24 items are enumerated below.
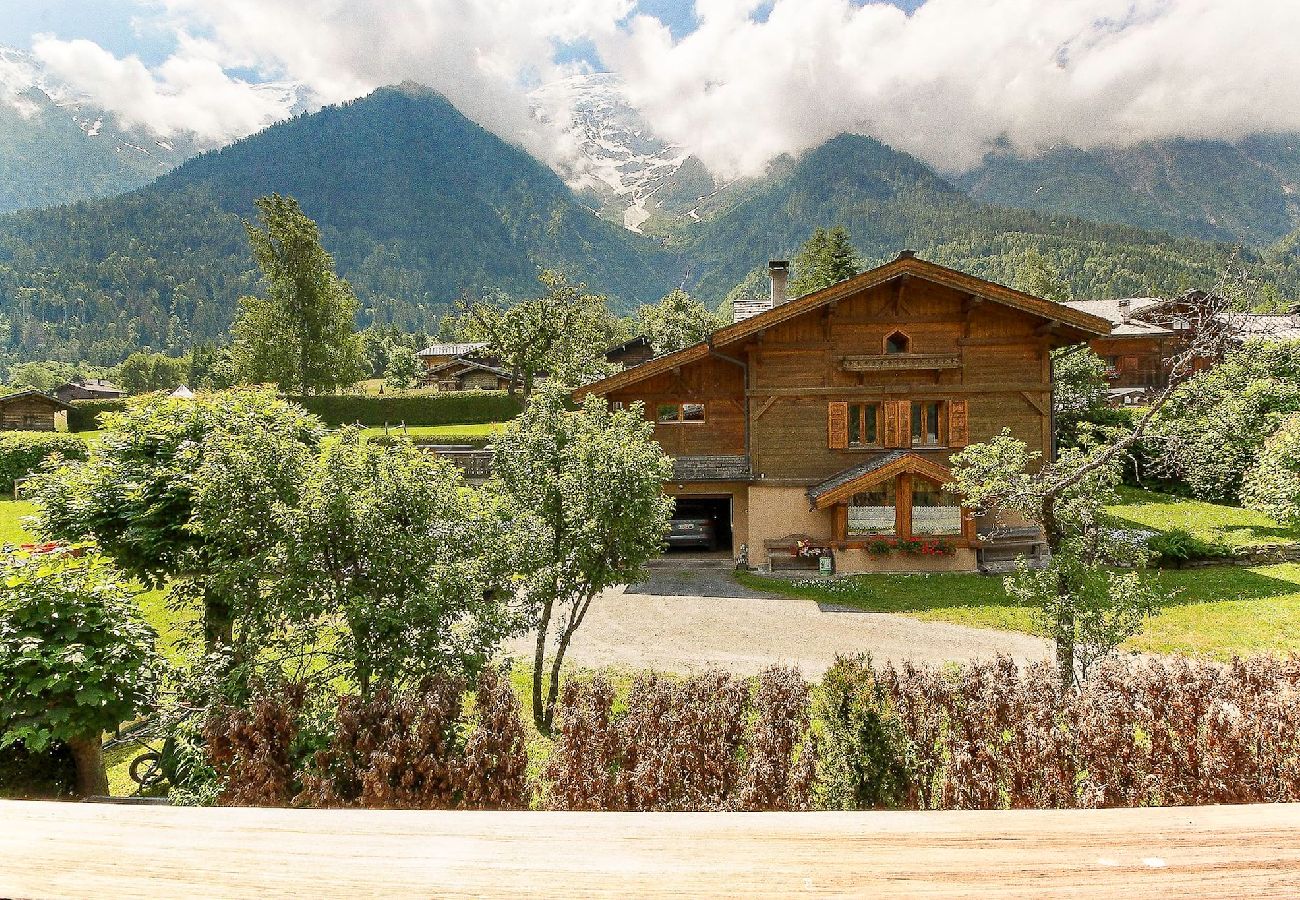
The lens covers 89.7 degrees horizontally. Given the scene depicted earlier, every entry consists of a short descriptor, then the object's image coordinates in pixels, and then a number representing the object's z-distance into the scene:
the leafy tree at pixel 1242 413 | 28.20
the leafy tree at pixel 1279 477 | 21.97
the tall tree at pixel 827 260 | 65.25
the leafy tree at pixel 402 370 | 98.12
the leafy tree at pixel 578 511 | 10.63
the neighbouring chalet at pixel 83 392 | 103.01
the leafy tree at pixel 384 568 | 7.44
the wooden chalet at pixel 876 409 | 21.17
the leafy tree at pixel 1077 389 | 34.34
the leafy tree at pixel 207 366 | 113.72
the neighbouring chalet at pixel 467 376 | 85.45
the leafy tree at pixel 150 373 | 121.81
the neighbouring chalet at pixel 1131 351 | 57.72
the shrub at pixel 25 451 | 36.62
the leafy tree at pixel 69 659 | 5.57
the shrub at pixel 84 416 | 61.81
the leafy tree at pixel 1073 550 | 9.01
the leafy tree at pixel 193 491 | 7.74
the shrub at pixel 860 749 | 6.32
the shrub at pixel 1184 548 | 20.16
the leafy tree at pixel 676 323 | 75.06
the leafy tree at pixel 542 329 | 53.50
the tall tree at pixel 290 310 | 52.34
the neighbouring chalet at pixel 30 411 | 58.66
